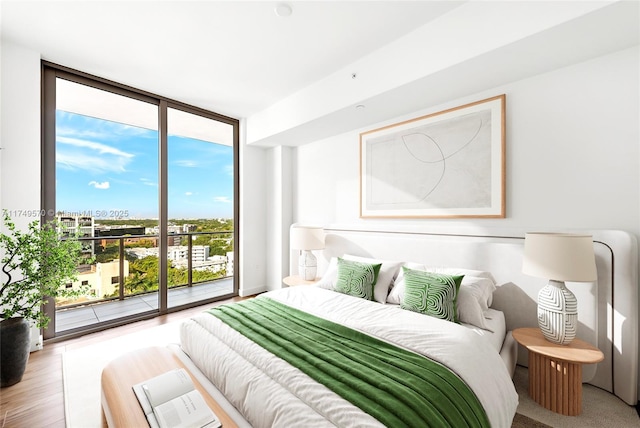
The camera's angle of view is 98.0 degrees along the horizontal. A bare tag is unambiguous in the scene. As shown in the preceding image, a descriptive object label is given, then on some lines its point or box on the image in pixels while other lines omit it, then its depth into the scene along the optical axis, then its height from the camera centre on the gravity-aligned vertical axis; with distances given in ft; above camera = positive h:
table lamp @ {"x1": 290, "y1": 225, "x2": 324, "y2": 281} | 11.69 -1.29
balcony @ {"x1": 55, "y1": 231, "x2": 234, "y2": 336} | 12.19 -3.47
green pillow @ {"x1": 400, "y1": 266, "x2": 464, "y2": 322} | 6.79 -2.04
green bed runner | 3.74 -2.54
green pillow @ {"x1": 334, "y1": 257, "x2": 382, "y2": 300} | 8.57 -2.05
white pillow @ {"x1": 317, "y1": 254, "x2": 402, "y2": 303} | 8.61 -2.06
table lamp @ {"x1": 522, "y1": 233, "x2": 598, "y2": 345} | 5.79 -1.22
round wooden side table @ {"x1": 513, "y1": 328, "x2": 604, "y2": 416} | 5.65 -3.35
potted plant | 7.08 -1.81
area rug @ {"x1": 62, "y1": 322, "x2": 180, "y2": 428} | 6.05 -4.34
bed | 4.12 -2.57
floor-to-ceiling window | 10.96 +1.02
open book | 4.05 -2.99
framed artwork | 8.09 +1.64
